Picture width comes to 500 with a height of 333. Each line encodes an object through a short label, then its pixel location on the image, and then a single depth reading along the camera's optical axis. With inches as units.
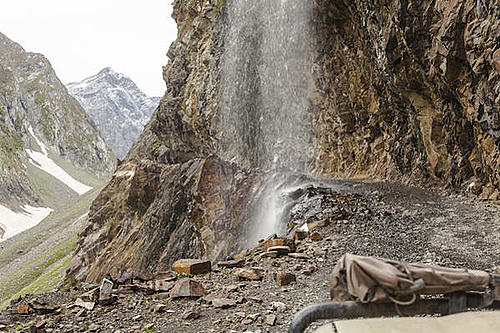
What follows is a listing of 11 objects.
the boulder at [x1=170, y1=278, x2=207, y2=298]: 356.2
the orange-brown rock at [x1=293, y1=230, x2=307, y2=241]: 520.0
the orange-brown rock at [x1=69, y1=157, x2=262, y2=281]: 922.7
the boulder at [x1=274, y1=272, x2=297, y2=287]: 360.8
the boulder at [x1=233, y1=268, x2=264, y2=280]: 390.3
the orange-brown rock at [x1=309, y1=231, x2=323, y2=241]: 494.2
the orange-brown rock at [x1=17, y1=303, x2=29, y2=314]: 380.2
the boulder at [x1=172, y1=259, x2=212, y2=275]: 451.2
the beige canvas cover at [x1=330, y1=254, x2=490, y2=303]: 147.7
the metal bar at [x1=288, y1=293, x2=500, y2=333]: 144.0
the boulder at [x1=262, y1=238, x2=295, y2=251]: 474.9
